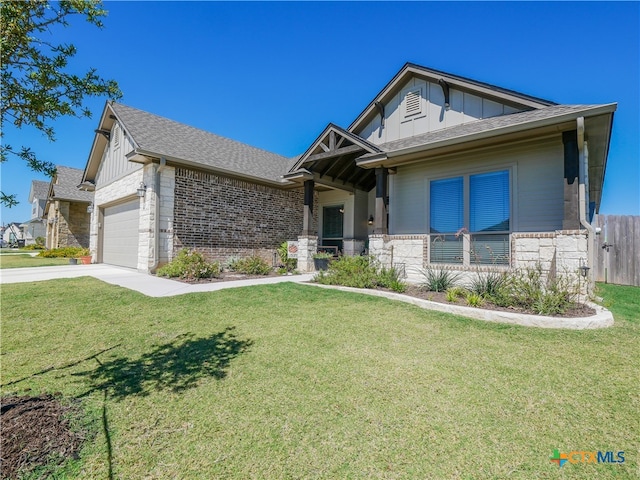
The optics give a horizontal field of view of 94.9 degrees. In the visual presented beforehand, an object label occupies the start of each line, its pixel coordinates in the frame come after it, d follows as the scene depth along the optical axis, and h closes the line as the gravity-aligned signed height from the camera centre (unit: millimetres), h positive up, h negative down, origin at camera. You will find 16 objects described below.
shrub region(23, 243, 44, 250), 26894 -488
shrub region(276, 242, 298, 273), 12123 -594
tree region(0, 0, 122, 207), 2492 +1564
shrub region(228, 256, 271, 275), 10625 -816
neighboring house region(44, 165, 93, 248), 21766 +2158
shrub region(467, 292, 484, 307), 5848 -1068
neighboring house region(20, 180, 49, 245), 37250 +4941
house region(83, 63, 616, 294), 7199 +2153
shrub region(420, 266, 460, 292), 7285 -851
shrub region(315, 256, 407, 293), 7738 -810
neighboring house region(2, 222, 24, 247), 48050 +1607
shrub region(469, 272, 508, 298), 6094 -831
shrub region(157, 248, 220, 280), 9219 -788
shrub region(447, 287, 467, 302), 6263 -1023
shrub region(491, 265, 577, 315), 5301 -887
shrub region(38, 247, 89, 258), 18348 -677
